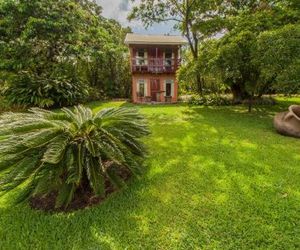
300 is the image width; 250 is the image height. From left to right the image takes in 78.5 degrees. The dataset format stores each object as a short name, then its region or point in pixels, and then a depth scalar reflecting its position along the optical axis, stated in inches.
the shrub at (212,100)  376.2
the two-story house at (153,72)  474.7
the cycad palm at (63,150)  86.1
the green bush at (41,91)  316.4
